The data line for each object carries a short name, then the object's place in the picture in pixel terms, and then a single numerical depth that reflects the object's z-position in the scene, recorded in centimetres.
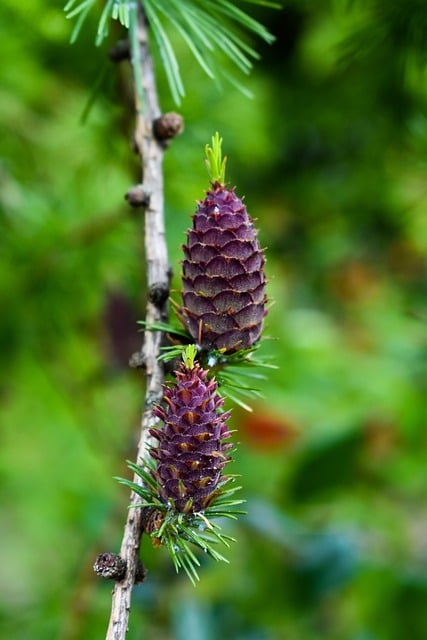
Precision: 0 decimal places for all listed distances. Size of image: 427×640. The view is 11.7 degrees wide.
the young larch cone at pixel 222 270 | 39
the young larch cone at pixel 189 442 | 37
